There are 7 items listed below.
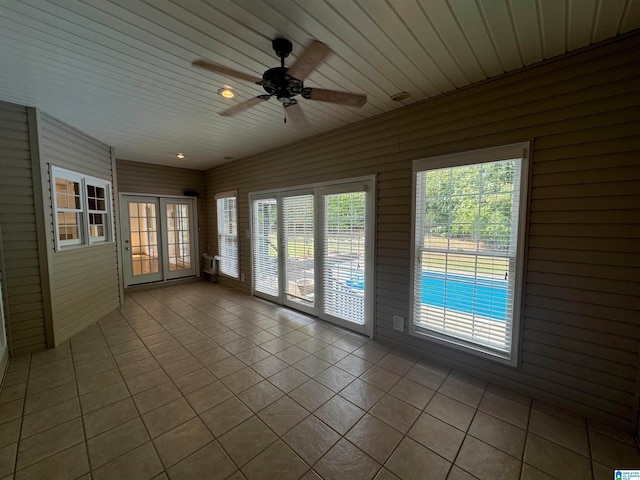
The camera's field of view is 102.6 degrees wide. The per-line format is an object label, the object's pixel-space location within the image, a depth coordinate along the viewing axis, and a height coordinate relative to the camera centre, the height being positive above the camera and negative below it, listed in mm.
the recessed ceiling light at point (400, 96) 2553 +1278
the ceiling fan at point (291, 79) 1520 +965
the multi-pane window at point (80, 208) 3283 +227
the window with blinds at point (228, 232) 5574 -204
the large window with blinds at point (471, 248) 2238 -249
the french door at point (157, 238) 5532 -329
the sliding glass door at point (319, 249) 3336 -406
